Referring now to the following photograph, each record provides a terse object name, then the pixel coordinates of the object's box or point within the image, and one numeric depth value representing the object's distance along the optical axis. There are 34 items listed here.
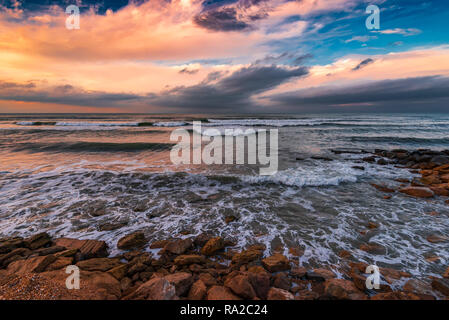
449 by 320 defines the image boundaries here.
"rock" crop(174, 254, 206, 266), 3.43
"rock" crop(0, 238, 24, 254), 3.79
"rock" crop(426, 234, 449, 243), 4.18
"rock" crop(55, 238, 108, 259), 3.75
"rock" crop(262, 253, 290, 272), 3.28
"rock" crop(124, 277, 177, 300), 2.52
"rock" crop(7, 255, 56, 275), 3.10
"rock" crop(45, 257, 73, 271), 3.20
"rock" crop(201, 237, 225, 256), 3.81
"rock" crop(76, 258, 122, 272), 3.27
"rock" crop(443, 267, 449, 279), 3.16
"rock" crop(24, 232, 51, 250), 3.98
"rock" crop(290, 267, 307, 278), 3.16
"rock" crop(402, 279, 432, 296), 2.83
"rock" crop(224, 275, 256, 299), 2.59
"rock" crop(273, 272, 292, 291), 2.87
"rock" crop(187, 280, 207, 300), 2.59
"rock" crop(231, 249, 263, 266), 3.49
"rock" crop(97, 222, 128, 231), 4.76
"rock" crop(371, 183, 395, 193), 6.99
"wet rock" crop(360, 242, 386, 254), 3.86
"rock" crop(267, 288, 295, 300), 2.60
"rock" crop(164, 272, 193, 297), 2.68
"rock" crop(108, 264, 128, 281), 3.05
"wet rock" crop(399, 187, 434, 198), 6.41
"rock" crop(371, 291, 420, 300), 2.57
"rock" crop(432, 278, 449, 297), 2.82
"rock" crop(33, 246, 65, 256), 3.71
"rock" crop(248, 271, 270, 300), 2.68
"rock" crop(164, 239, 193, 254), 3.82
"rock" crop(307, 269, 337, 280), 3.11
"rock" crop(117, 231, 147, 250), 4.05
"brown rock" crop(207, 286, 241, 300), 2.57
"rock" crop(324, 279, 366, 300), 2.62
